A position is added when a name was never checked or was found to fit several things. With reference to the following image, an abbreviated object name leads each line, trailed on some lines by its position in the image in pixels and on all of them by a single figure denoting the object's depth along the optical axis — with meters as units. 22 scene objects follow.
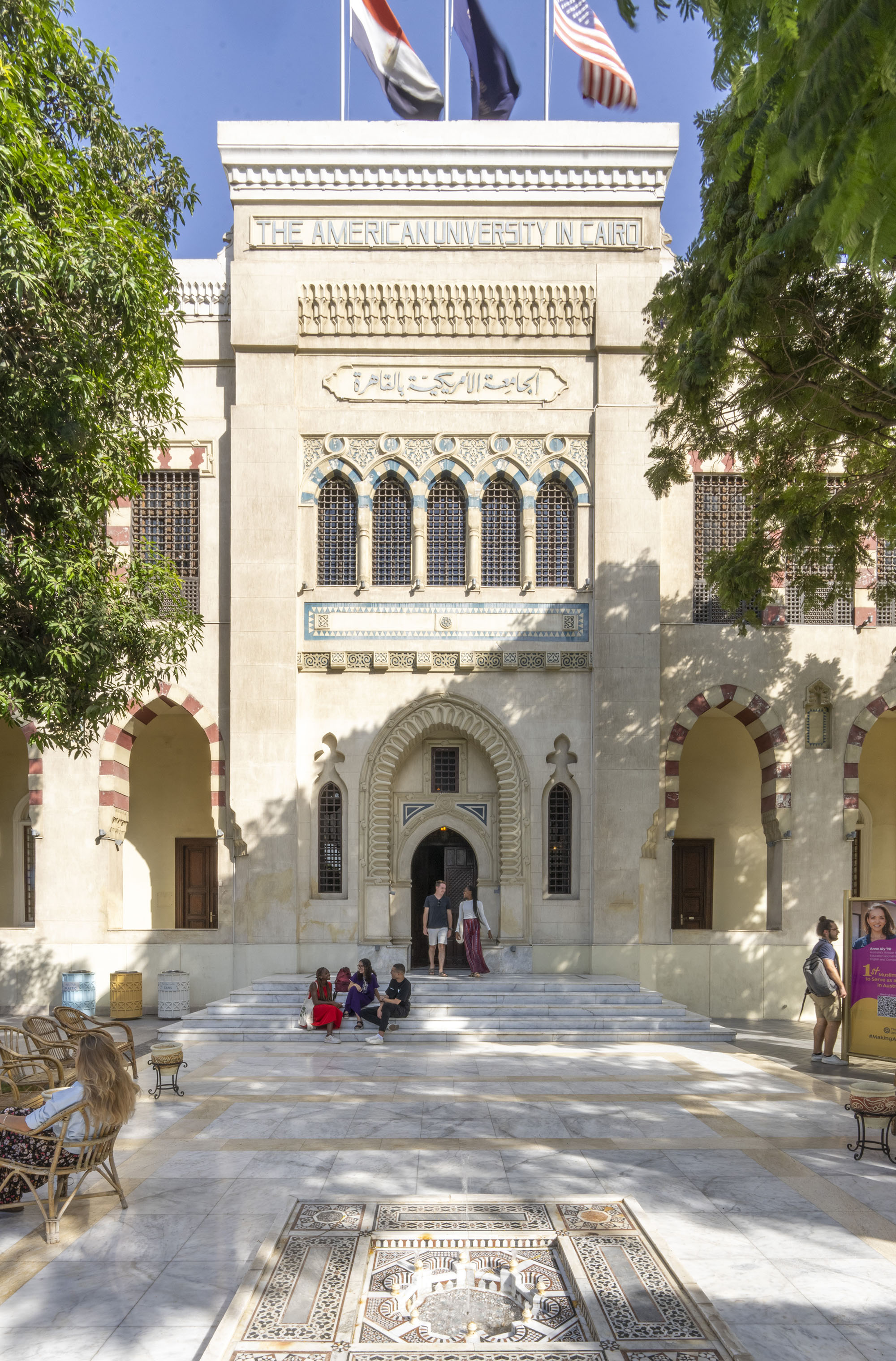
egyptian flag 16.83
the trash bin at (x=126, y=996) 15.87
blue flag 17.42
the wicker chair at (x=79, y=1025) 9.82
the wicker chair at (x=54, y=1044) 9.52
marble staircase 13.71
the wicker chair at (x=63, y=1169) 6.46
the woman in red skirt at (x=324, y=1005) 13.30
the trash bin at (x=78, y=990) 15.54
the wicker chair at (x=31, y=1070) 7.79
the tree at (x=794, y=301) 3.01
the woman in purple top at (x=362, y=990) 13.34
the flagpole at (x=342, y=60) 16.95
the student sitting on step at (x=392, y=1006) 13.16
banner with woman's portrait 11.57
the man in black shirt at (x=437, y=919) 15.60
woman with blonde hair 6.53
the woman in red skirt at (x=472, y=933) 15.82
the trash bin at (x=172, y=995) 15.74
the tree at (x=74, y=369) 8.66
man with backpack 12.24
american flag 16.45
